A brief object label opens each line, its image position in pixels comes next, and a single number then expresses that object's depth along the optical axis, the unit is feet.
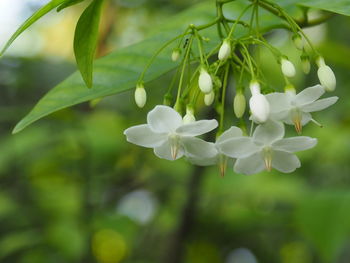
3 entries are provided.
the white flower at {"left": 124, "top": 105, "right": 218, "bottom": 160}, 0.97
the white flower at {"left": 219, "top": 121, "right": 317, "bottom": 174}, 0.96
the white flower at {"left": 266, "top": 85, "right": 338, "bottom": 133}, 0.95
